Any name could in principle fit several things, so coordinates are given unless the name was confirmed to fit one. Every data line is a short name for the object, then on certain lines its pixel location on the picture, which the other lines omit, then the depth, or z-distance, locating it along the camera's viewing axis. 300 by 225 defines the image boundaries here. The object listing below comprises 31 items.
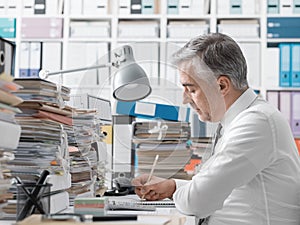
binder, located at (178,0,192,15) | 4.12
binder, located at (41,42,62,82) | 4.08
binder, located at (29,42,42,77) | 4.09
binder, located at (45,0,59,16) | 4.17
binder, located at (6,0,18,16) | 4.19
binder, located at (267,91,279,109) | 3.93
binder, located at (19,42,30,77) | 4.09
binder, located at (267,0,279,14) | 4.06
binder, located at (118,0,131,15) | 4.13
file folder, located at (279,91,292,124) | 3.90
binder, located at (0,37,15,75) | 0.94
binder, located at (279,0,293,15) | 4.05
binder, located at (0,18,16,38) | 4.16
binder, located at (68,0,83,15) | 4.15
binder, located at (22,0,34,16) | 4.18
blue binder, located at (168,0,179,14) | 4.14
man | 1.45
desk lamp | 1.53
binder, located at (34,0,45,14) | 4.17
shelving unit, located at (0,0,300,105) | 4.00
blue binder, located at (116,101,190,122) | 1.56
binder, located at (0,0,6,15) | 4.23
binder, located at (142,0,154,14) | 4.12
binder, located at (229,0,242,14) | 4.09
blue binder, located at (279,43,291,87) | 3.93
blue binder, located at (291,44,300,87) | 3.91
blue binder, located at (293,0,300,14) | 4.05
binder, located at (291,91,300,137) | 3.87
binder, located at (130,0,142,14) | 4.12
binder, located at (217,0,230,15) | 4.10
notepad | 1.40
